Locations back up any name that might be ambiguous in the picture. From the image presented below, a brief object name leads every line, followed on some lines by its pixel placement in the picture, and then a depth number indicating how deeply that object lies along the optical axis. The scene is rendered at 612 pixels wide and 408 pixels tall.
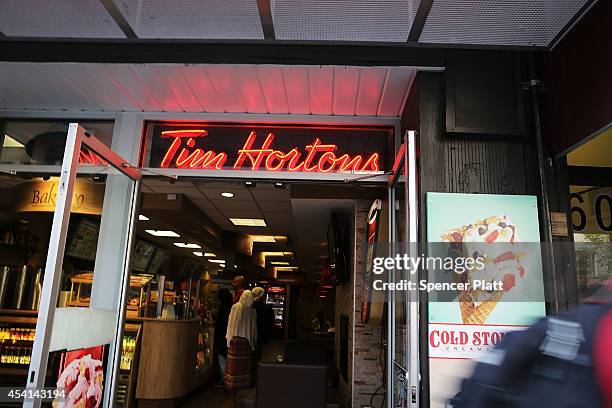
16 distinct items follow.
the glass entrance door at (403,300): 2.47
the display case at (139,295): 6.78
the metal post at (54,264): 2.46
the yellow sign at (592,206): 3.87
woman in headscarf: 7.08
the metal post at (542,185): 2.82
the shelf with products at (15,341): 5.42
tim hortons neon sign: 3.83
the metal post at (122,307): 3.38
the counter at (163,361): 5.97
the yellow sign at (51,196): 3.24
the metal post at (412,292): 2.42
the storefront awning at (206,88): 3.35
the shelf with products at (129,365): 5.84
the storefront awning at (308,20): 2.58
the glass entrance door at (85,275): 2.60
